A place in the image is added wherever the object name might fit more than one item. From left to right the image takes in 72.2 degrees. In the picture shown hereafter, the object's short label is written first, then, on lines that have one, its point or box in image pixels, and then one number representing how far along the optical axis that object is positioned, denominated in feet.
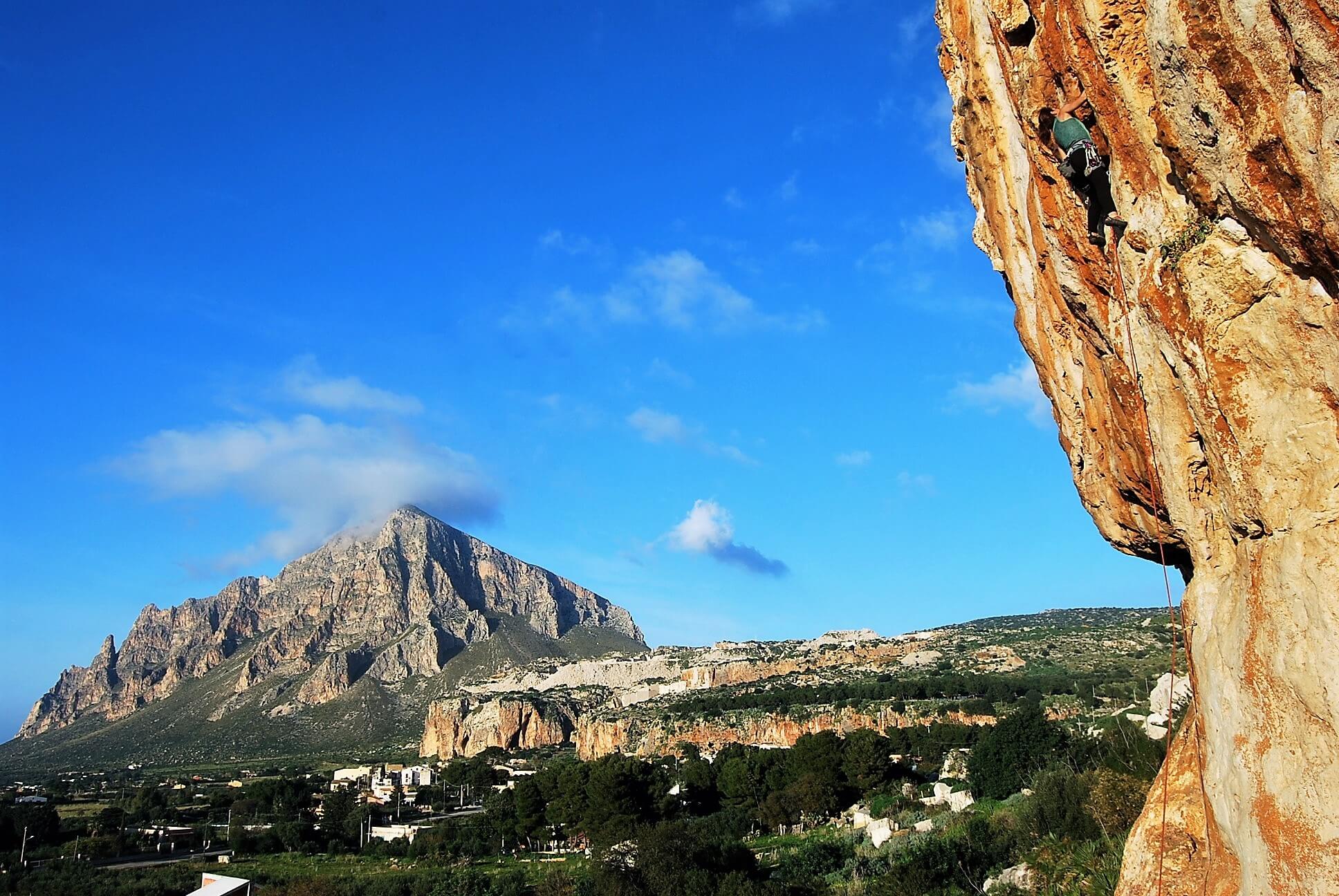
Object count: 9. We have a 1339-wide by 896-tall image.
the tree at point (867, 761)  184.34
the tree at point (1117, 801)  78.84
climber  26.66
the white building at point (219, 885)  98.02
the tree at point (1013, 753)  152.25
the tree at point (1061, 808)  86.99
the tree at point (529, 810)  193.24
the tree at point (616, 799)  175.11
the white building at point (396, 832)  200.75
